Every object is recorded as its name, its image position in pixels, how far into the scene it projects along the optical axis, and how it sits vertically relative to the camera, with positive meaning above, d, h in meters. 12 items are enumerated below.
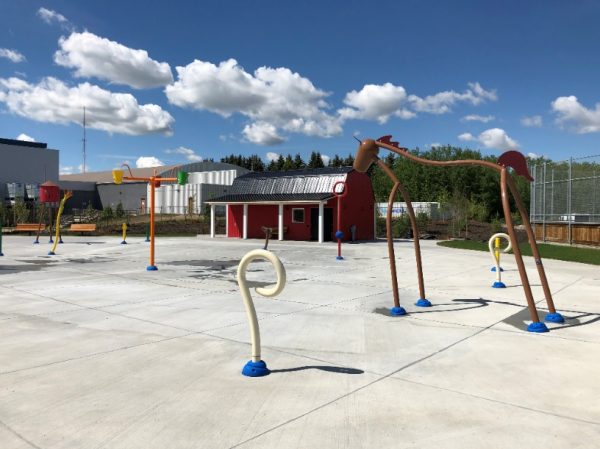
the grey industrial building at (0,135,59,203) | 47.00 +5.56
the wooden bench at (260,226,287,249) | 29.11 -0.72
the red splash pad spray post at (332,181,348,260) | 16.59 -1.20
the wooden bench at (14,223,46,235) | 30.94 -0.62
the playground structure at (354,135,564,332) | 6.31 +0.41
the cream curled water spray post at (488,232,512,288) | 10.38 -0.87
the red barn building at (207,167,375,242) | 28.08 +0.89
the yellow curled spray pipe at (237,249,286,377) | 4.54 -1.02
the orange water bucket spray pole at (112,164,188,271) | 12.66 +1.08
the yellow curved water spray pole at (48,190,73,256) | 18.17 -0.60
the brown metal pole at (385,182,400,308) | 7.58 -0.54
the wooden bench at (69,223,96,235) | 30.42 -0.59
